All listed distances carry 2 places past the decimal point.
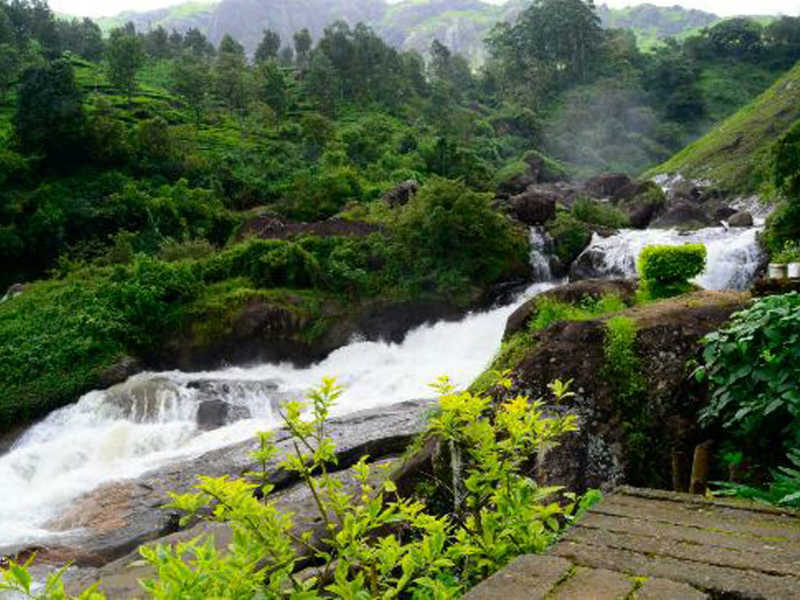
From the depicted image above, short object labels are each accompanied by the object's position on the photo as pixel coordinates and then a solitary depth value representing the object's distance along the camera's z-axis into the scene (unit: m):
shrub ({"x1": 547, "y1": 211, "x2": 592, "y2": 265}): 23.59
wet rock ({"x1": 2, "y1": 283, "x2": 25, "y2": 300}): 24.15
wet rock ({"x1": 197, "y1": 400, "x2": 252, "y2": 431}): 16.27
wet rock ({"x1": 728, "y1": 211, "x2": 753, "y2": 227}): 26.05
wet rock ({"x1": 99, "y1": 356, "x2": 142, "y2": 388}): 18.92
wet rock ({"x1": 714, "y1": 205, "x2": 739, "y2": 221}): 30.30
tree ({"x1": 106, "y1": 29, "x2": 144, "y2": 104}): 48.36
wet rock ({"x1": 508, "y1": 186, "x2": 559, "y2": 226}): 25.39
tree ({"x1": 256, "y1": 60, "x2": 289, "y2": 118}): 50.28
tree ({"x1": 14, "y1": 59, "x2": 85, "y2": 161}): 33.25
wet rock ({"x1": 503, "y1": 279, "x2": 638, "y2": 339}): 11.14
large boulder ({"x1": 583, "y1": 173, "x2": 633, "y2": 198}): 40.38
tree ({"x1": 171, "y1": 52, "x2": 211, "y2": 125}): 48.62
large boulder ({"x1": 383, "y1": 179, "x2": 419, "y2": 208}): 27.00
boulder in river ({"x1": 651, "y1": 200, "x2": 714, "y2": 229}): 30.24
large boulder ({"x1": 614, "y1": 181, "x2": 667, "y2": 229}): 32.62
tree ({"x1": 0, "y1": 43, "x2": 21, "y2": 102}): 45.45
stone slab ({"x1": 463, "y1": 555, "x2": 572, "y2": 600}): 2.05
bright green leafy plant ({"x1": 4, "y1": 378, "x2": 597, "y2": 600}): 2.45
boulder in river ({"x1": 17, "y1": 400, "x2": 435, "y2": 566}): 10.43
